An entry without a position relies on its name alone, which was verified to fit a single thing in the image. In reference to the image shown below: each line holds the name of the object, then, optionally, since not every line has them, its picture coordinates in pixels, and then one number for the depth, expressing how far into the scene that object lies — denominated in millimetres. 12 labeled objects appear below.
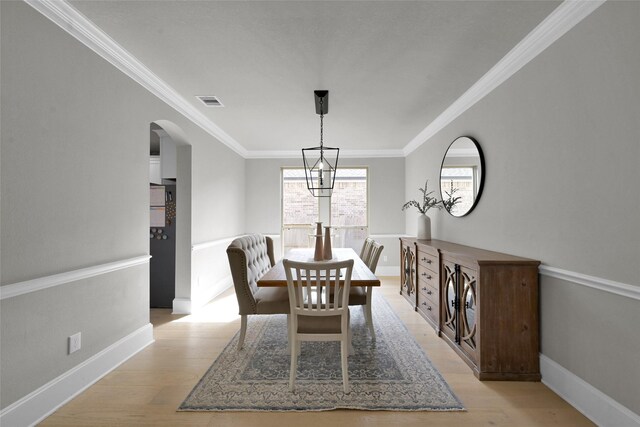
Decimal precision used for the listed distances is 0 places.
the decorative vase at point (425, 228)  4297
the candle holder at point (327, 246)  3084
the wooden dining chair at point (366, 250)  3572
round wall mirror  3285
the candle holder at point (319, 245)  2979
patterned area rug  2033
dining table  2361
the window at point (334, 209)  6363
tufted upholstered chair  2582
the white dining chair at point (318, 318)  2135
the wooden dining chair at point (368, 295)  2863
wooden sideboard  2320
